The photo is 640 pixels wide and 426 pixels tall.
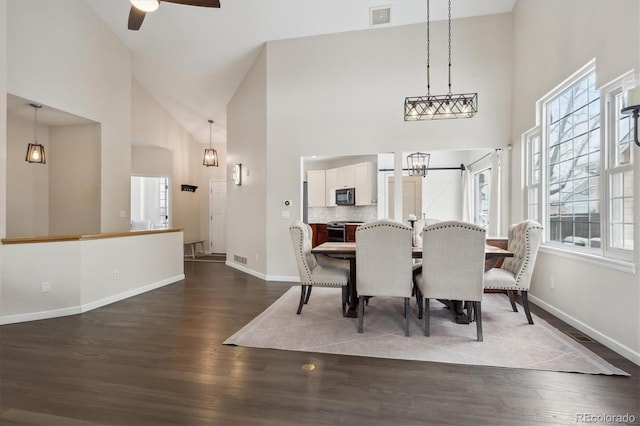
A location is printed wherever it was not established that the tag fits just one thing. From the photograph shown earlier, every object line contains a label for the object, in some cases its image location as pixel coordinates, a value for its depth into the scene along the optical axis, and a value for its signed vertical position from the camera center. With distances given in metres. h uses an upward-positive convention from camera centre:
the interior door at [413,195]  7.04 +0.39
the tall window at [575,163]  2.95 +0.53
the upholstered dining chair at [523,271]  3.00 -0.59
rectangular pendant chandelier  2.88 +1.02
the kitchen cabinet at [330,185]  6.71 +0.60
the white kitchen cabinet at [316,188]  6.99 +0.55
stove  6.22 -0.38
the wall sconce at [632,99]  1.96 +0.75
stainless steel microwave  6.33 +0.33
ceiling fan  2.57 +1.93
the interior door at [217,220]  8.57 -0.23
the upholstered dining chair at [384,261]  2.79 -0.45
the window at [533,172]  3.97 +0.54
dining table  3.05 -0.49
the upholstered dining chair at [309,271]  3.30 -0.66
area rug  2.37 -1.14
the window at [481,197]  6.02 +0.31
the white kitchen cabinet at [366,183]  5.91 +0.57
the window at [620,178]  2.46 +0.29
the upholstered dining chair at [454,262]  2.65 -0.44
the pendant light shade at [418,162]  5.34 +0.90
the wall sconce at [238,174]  6.18 +0.76
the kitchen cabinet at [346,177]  6.22 +0.73
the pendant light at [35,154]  4.41 +0.84
